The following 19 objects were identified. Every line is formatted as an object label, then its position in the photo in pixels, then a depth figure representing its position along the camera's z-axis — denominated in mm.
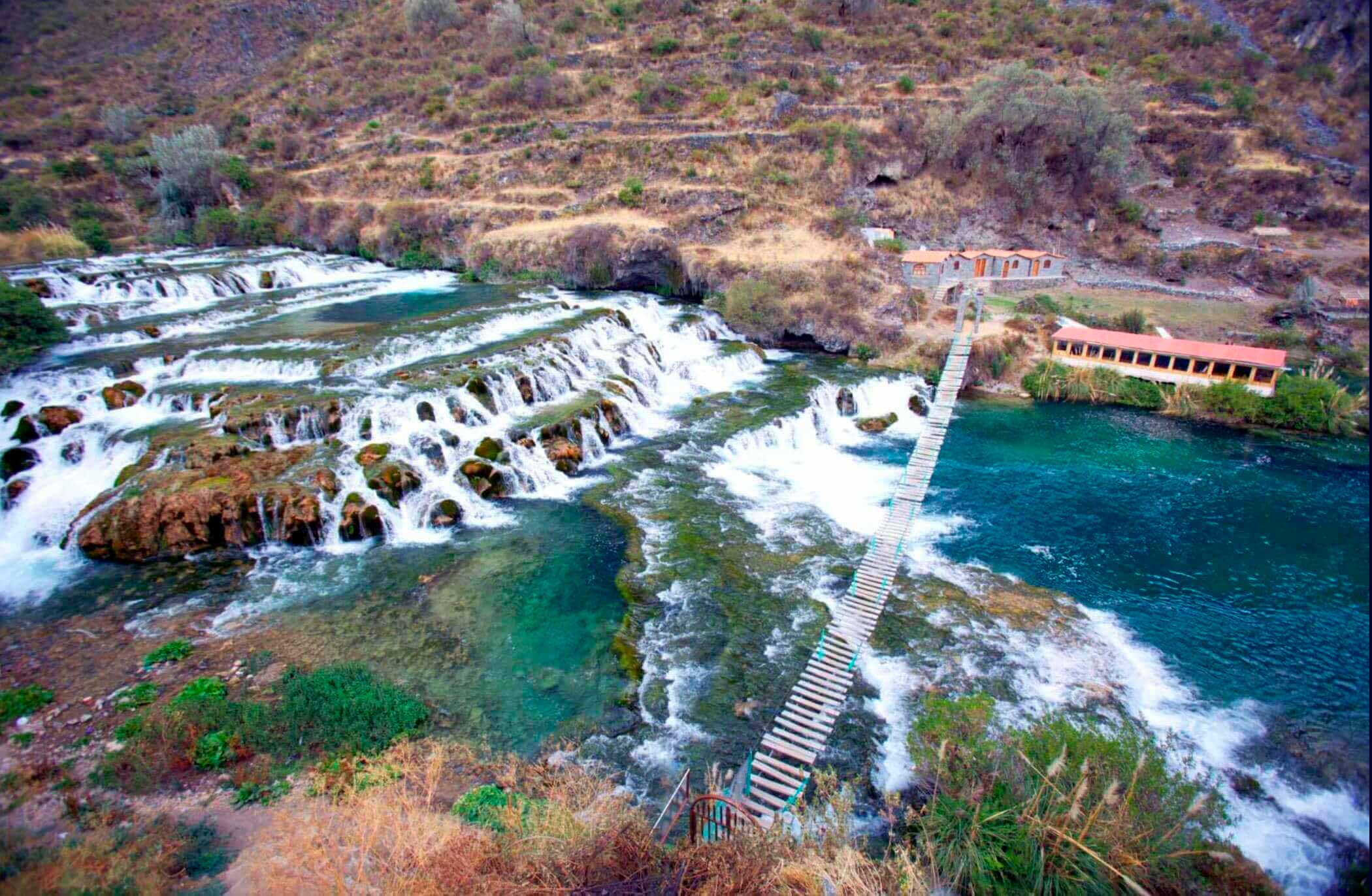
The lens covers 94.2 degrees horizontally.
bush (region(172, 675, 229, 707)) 10953
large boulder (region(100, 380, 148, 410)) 19406
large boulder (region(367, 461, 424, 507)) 17031
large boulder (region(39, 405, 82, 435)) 18125
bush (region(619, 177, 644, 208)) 38750
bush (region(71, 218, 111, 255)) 35656
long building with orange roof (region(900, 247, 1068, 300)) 32188
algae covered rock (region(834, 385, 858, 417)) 24656
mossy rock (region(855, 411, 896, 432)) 23641
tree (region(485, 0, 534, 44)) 53188
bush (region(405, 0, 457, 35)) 57281
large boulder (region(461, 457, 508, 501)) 18198
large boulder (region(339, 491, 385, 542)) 16297
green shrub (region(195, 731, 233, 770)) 9812
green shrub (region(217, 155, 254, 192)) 42375
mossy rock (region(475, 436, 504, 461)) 18797
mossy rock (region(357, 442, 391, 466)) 17625
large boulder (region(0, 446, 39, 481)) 16828
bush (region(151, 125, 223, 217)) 41156
